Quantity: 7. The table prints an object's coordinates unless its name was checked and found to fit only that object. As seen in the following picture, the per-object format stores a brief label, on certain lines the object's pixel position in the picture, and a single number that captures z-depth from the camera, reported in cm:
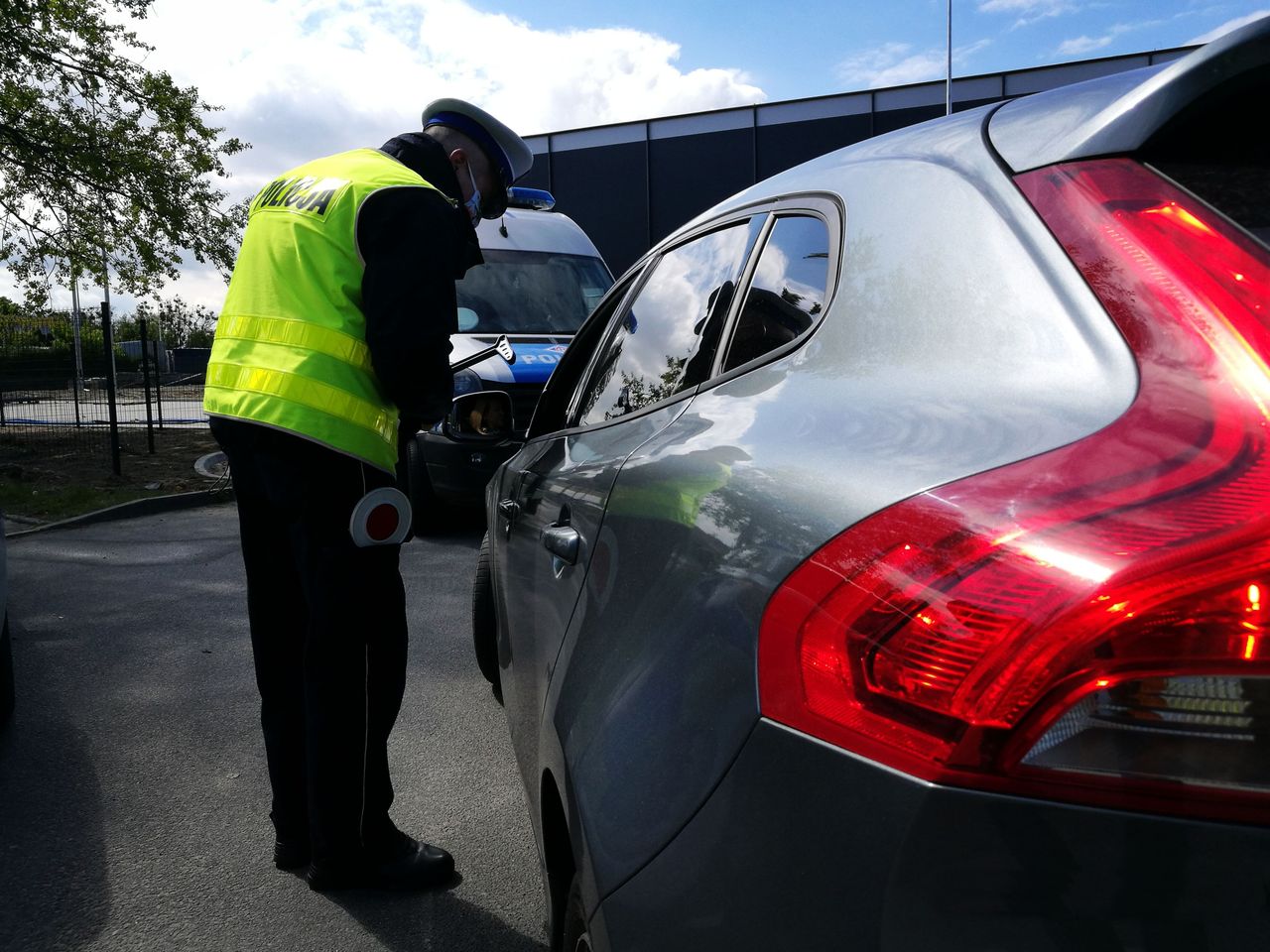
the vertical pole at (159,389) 1578
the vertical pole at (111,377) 1112
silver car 87
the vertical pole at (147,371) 1324
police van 726
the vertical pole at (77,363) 1195
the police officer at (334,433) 258
